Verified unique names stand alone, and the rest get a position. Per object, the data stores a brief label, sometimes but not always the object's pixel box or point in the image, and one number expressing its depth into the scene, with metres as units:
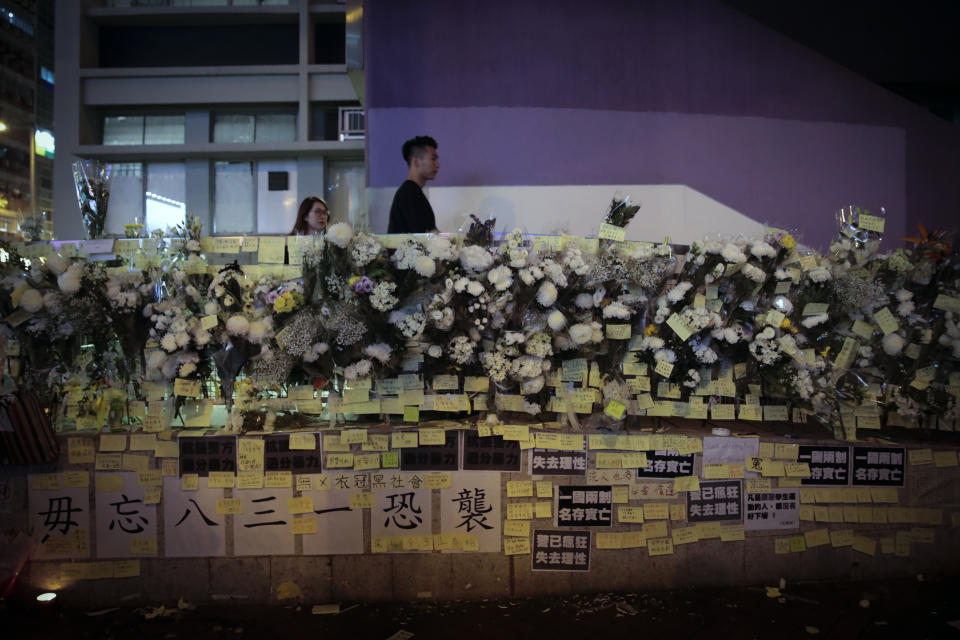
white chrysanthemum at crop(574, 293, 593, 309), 2.75
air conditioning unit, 8.36
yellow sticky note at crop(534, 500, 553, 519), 2.74
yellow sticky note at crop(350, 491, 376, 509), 2.71
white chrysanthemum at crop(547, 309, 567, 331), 2.66
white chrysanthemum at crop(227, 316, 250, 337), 2.59
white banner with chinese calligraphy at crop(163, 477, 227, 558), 2.69
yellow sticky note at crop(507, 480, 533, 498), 2.73
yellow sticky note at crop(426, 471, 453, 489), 2.73
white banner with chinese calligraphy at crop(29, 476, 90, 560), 2.68
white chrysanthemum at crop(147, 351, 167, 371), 2.62
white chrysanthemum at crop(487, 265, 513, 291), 2.61
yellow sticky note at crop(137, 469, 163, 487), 2.71
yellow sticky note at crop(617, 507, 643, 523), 2.78
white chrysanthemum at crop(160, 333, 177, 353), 2.59
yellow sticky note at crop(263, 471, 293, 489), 2.70
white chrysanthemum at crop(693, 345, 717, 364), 2.77
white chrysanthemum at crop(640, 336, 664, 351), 2.77
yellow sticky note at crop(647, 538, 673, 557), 2.78
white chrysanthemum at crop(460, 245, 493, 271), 2.61
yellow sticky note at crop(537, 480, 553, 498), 2.75
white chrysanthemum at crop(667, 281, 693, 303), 2.77
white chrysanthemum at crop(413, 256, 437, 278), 2.58
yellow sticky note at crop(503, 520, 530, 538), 2.73
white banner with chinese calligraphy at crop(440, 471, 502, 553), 2.72
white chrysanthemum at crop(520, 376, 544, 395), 2.71
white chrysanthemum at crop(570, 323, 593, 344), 2.64
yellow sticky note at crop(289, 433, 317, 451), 2.71
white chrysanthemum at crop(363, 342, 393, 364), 2.64
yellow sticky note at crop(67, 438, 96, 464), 2.71
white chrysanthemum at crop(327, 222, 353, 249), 2.64
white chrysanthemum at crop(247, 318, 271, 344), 2.63
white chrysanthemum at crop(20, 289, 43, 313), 2.60
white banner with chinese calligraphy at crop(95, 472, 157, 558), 2.69
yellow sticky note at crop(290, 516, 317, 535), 2.70
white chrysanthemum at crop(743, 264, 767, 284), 2.76
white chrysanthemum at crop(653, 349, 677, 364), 2.77
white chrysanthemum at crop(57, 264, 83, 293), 2.60
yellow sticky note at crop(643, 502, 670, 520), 2.80
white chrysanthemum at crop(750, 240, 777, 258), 2.79
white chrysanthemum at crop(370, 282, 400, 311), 2.58
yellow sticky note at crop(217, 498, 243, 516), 2.70
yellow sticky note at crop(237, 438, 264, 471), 2.71
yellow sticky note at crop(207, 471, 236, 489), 2.70
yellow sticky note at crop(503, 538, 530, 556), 2.72
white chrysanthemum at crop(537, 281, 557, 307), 2.61
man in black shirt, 3.62
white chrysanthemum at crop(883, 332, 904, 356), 2.92
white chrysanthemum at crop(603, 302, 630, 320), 2.70
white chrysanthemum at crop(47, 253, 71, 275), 2.69
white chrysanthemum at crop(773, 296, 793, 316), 2.88
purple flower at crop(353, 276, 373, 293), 2.58
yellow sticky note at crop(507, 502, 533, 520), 2.73
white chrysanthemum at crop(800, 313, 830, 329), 2.85
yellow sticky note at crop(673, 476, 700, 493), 2.82
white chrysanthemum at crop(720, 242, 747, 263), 2.74
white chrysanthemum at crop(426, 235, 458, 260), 2.62
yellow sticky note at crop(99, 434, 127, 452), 2.71
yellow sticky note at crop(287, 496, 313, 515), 2.70
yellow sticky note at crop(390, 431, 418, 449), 2.72
